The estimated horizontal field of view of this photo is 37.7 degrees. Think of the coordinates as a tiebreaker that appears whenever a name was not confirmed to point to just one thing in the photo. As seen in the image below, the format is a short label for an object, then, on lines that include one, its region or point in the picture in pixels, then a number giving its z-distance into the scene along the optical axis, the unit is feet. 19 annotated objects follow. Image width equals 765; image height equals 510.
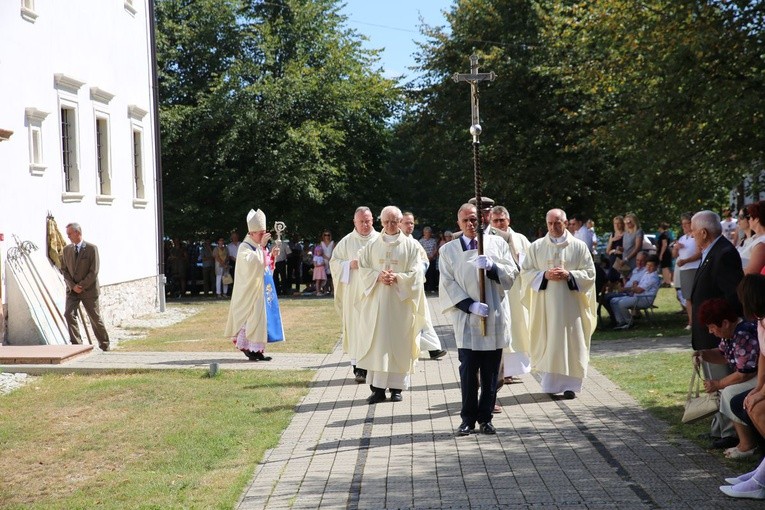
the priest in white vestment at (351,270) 43.39
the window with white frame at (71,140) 67.46
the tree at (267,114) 120.98
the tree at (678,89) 56.75
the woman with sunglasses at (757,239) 27.30
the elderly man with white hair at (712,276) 29.04
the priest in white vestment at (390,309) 37.29
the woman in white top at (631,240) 67.00
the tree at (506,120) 110.83
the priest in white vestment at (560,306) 37.81
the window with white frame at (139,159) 84.48
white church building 57.11
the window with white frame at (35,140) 60.03
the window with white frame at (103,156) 75.62
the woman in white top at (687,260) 53.72
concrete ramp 47.57
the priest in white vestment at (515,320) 40.57
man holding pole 31.24
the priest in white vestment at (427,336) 46.88
